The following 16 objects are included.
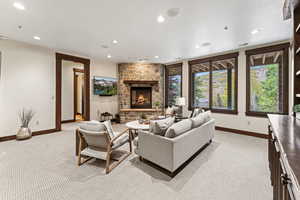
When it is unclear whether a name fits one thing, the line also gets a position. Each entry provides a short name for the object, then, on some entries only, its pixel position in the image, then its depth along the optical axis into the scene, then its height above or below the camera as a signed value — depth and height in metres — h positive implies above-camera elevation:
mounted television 5.86 +0.59
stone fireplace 6.36 +0.51
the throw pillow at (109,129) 2.32 -0.53
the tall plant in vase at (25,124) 3.84 -0.74
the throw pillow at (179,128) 2.20 -0.50
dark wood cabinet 0.67 -0.31
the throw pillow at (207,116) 3.44 -0.42
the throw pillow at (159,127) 2.34 -0.47
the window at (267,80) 3.85 +0.58
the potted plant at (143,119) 3.68 -0.57
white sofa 2.11 -0.83
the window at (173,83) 6.47 +0.81
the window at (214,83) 4.86 +0.63
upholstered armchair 2.28 -0.77
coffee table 3.14 -0.65
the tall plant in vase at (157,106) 6.25 -0.31
